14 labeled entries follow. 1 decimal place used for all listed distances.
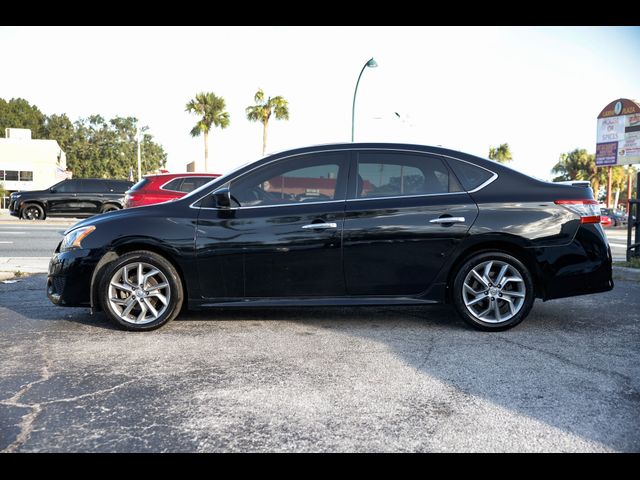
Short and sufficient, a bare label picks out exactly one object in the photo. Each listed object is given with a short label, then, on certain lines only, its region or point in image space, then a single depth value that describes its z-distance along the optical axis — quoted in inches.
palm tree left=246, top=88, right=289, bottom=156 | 1732.3
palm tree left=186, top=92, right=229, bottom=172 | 1811.0
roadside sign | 1587.1
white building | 2219.5
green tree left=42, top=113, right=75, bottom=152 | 3189.0
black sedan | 197.9
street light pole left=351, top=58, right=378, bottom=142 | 943.0
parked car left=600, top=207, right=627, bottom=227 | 1895.9
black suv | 881.5
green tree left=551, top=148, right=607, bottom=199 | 2495.1
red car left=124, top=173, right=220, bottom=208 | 454.3
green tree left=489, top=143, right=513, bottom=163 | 2647.6
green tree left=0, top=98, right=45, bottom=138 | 3474.4
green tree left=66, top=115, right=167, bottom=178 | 3024.1
